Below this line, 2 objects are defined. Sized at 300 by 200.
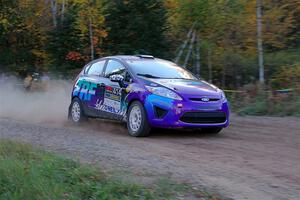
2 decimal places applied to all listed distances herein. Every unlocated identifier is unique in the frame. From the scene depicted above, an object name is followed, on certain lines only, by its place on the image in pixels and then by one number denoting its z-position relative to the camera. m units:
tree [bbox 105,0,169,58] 22.45
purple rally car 10.66
